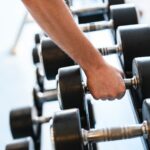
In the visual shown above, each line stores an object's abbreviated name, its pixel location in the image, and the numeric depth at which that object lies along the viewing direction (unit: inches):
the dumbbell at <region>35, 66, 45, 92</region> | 81.5
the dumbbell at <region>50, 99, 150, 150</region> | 50.9
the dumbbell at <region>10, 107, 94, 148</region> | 61.6
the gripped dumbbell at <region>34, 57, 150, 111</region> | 57.0
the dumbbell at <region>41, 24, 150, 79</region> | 62.8
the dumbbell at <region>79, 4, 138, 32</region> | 70.1
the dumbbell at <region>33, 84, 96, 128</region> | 63.2
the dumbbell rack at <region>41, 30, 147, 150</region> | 63.5
